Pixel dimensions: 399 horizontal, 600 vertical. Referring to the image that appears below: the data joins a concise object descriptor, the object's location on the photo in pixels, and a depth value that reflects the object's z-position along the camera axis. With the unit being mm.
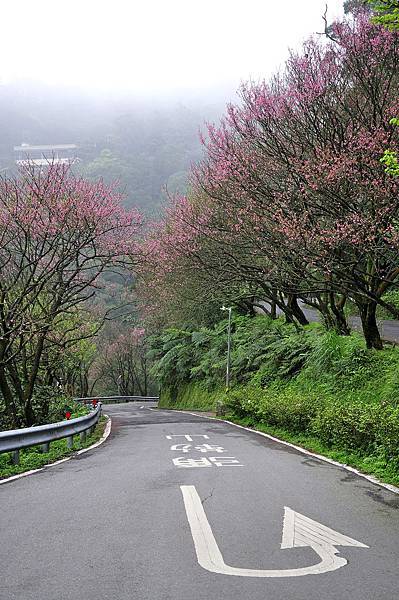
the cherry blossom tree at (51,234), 14469
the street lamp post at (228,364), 29859
